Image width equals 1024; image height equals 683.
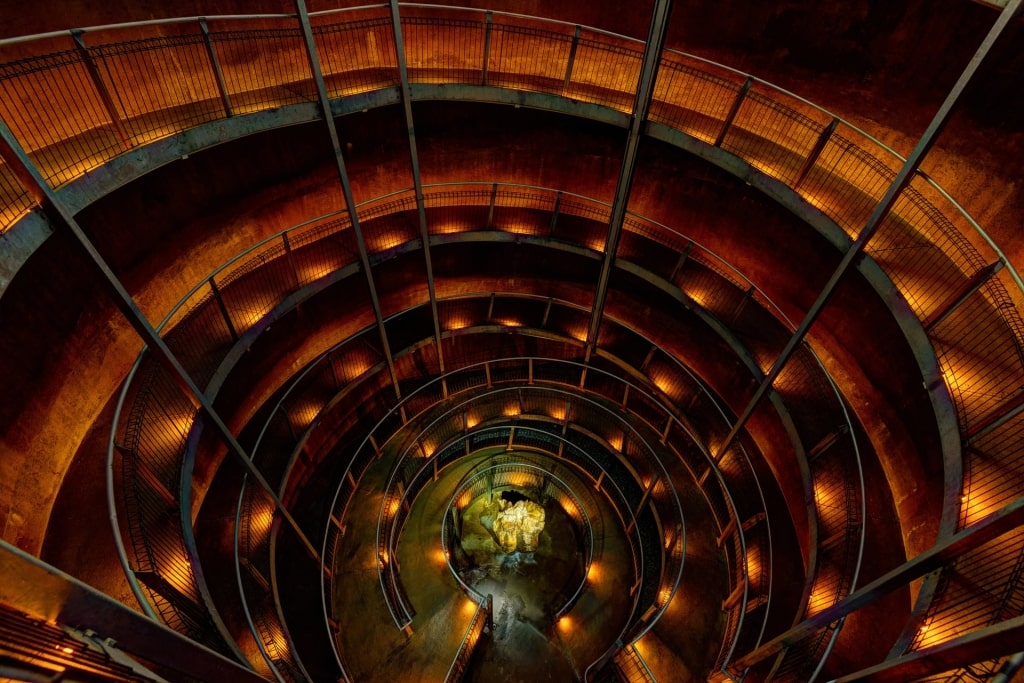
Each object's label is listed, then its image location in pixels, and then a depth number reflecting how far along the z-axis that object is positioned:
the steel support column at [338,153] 10.13
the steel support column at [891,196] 8.17
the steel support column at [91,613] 5.24
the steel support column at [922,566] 7.40
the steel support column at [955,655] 6.78
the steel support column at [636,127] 10.88
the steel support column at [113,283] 7.37
